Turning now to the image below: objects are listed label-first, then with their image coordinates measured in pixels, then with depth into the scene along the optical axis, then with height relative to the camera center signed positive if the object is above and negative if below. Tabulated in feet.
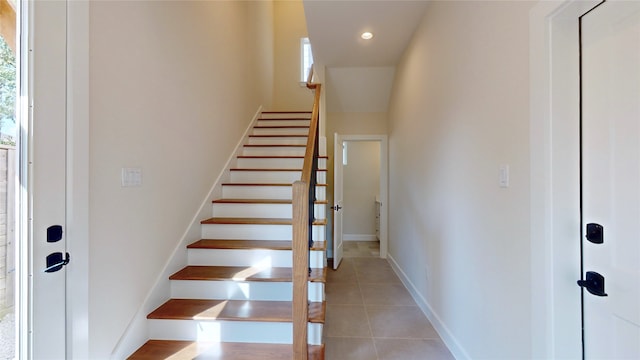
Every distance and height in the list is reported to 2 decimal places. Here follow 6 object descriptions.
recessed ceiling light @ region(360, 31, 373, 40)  9.84 +5.45
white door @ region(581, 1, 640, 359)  2.98 +0.04
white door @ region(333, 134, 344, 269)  12.87 -1.20
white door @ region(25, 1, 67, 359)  3.55 +0.11
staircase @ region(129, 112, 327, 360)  5.47 -2.46
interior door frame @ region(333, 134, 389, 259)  14.37 -0.28
